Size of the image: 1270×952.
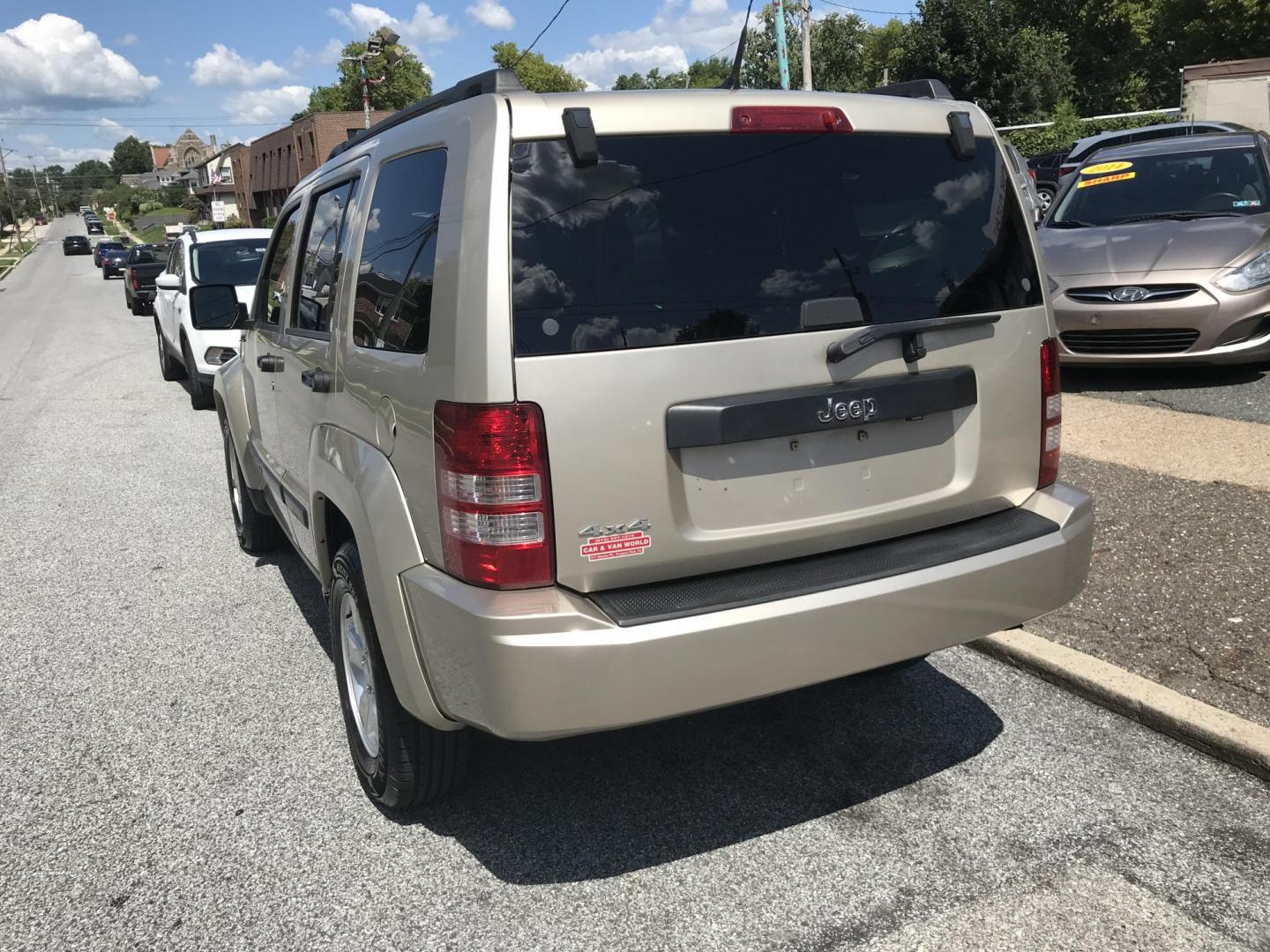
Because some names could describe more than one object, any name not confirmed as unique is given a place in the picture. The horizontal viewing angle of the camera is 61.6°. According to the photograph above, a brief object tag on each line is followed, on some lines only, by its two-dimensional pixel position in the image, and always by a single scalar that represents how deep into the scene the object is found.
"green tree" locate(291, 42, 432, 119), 92.31
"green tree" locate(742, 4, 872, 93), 66.25
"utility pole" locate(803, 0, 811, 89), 26.39
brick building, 64.38
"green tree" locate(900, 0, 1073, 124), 42.59
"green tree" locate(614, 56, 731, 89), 140.75
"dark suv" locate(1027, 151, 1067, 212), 13.63
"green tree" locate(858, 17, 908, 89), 85.75
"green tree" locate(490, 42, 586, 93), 99.76
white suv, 10.77
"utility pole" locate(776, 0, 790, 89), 22.98
